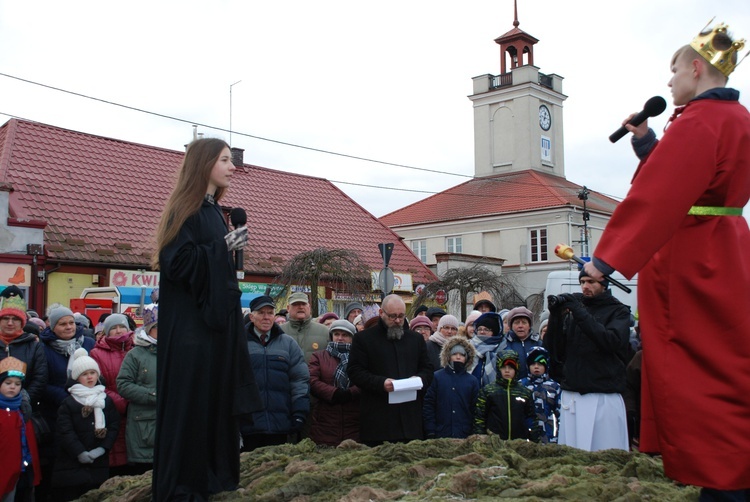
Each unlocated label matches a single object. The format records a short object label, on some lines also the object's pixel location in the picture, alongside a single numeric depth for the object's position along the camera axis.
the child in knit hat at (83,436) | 6.89
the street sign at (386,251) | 13.57
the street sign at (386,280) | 13.66
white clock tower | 51.91
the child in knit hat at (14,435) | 6.30
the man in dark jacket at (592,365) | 6.21
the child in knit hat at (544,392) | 7.42
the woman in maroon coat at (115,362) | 7.45
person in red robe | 3.39
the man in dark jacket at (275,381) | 7.25
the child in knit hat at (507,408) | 7.17
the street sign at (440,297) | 28.14
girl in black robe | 4.45
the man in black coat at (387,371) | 7.07
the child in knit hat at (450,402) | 7.49
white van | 18.41
